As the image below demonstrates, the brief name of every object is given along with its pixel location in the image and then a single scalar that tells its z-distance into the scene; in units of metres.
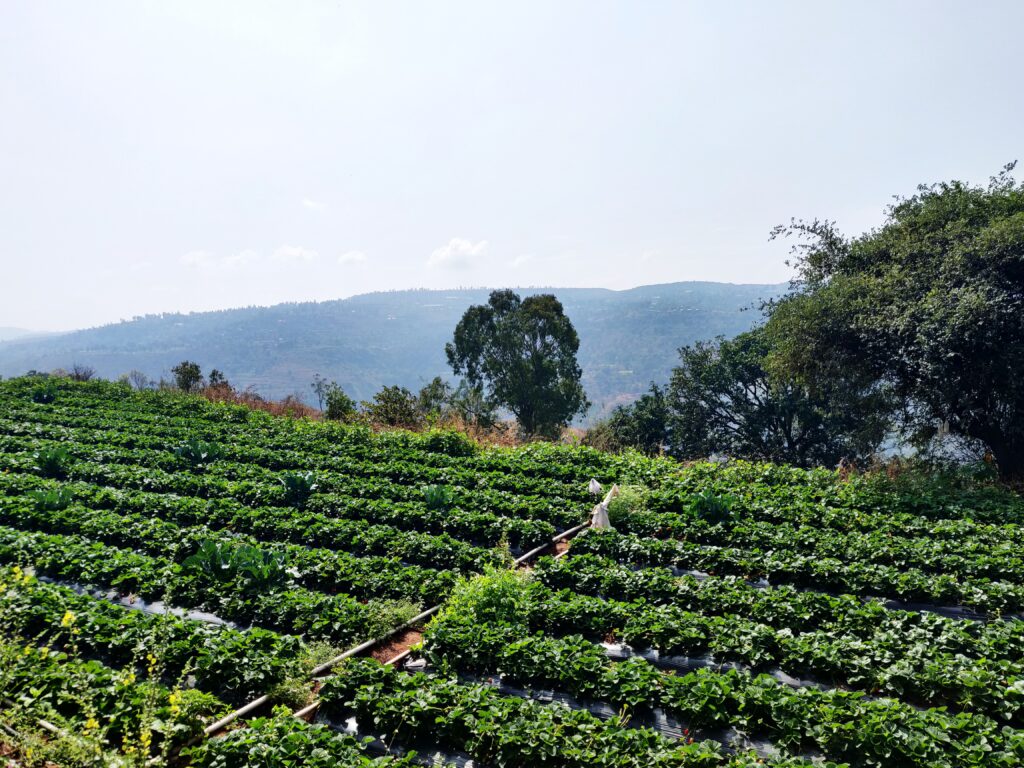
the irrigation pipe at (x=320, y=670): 5.80
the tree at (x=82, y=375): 33.69
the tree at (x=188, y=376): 35.62
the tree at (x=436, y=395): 34.81
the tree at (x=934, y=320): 13.31
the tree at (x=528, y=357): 37.34
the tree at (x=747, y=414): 27.67
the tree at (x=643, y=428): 31.23
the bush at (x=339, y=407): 25.16
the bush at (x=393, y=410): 24.31
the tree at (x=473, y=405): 32.44
